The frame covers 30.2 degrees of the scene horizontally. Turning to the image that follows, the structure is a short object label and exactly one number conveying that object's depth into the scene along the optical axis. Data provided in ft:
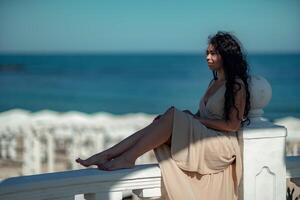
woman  9.61
